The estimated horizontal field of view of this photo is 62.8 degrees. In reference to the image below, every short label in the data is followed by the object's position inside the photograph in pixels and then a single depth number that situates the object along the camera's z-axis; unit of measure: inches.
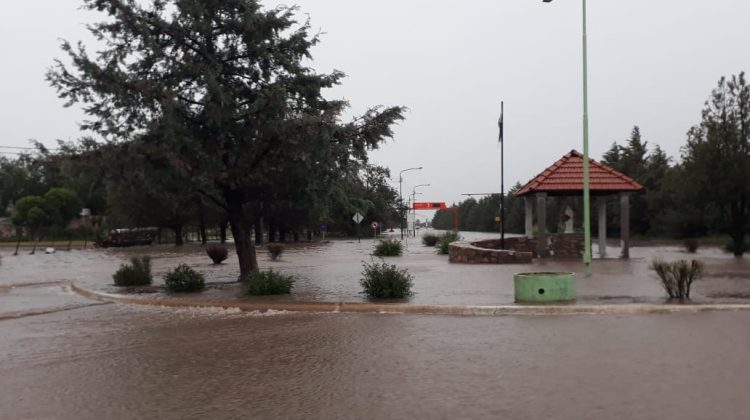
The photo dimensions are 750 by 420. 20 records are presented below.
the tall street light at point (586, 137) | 617.6
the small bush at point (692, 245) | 1208.1
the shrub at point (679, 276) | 493.0
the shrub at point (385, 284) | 530.0
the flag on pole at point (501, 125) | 1060.5
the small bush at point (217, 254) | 1080.0
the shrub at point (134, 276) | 698.8
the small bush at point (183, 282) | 624.7
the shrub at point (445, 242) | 1322.6
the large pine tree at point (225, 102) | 573.9
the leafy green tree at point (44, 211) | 2896.2
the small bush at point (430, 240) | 1845.5
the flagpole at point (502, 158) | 1062.4
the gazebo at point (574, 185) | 1013.2
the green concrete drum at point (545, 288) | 486.6
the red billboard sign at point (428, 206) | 3868.1
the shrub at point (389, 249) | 1256.1
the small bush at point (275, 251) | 1178.6
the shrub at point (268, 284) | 569.0
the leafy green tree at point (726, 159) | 1107.9
